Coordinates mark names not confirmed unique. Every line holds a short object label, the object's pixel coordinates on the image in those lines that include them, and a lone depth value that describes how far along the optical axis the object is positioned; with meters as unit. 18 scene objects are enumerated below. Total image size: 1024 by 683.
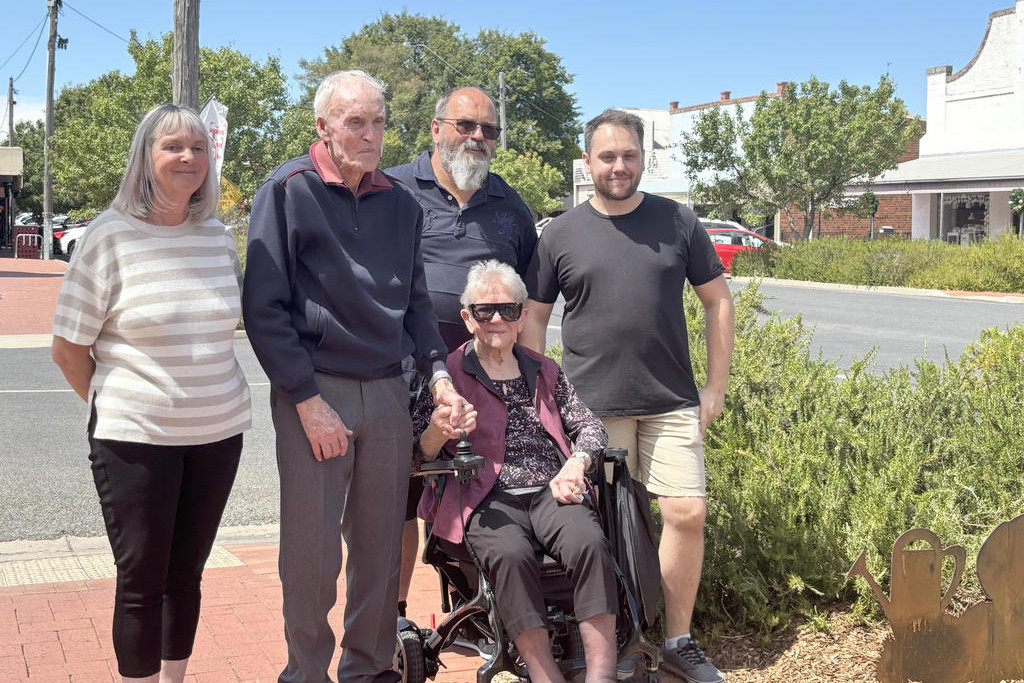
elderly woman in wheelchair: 3.31
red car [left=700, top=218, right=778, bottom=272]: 33.06
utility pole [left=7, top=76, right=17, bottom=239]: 55.00
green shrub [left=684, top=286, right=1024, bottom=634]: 4.45
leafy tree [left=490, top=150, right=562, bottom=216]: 49.31
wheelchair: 3.40
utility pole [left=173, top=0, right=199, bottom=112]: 12.54
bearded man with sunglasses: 4.11
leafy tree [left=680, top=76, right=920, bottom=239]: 32.16
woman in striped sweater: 3.12
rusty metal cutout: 3.54
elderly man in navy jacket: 3.27
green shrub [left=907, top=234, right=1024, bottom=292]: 24.31
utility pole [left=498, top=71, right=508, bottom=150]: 52.45
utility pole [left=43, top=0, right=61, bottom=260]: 40.06
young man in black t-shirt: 3.96
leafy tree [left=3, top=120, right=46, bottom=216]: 62.03
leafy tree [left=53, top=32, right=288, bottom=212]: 35.88
